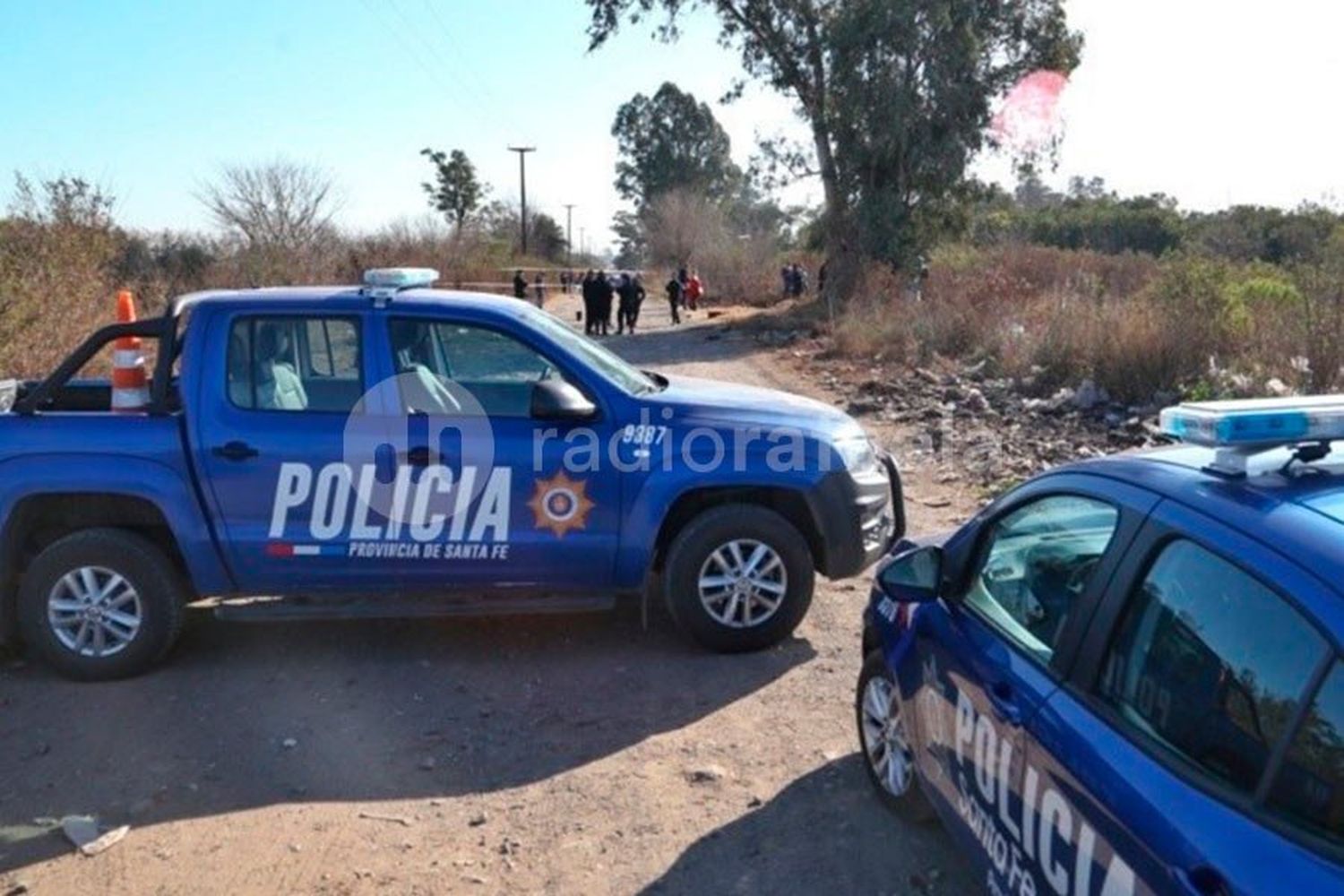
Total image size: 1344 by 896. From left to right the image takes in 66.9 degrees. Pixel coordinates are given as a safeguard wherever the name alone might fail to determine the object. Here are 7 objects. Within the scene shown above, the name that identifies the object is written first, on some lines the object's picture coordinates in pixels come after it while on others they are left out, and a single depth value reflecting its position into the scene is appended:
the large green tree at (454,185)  64.31
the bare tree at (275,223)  27.78
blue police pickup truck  4.95
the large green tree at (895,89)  24.52
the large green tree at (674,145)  83.56
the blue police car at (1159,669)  1.79
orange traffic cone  5.43
